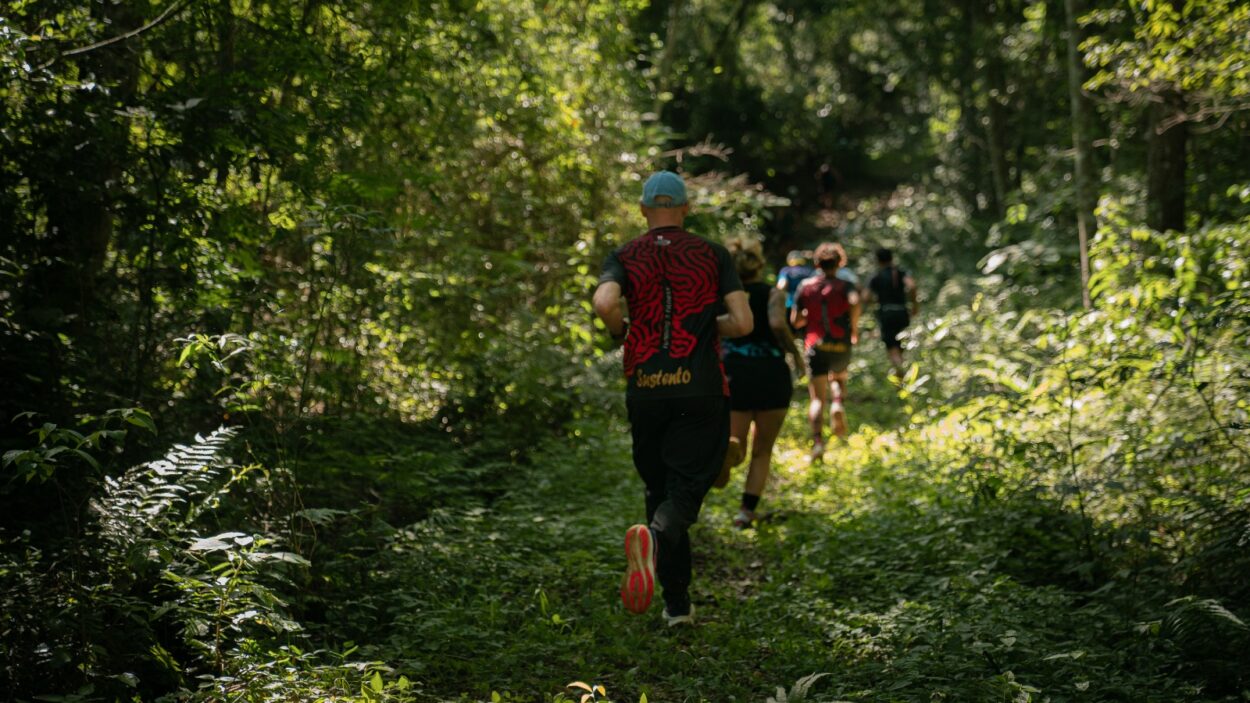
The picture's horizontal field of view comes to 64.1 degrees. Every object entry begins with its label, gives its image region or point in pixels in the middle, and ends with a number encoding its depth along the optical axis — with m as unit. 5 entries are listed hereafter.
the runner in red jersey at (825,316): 10.30
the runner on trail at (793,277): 10.91
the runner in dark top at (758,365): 7.59
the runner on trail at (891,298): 13.90
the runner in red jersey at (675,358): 5.32
